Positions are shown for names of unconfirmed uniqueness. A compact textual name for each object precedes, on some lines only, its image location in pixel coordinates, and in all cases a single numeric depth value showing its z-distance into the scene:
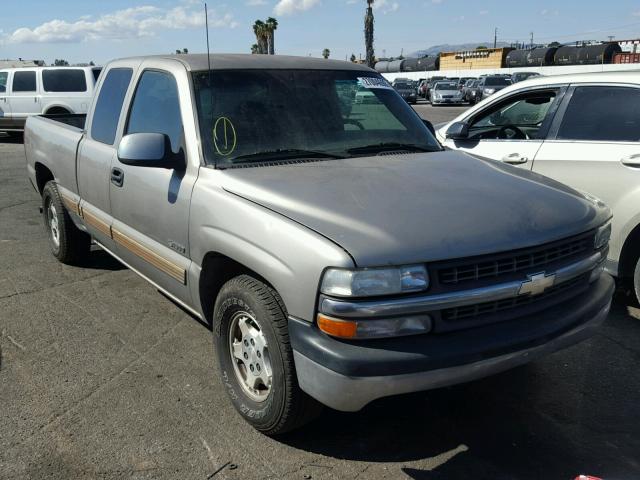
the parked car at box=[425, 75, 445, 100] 43.69
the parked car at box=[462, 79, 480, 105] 36.66
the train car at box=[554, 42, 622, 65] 47.42
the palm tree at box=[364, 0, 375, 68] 48.69
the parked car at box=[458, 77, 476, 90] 45.09
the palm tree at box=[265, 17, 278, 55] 59.28
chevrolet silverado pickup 2.57
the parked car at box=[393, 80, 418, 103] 38.28
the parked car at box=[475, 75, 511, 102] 33.12
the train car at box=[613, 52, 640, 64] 44.42
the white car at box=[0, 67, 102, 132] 17.14
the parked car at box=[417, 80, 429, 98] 44.94
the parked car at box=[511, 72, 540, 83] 34.39
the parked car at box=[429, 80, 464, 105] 36.31
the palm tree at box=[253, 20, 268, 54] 60.06
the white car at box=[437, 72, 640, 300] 4.73
